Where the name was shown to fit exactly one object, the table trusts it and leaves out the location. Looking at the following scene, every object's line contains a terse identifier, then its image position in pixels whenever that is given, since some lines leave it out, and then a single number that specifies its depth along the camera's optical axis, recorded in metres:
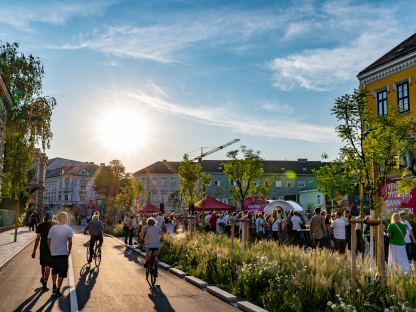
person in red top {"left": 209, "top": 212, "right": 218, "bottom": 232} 28.26
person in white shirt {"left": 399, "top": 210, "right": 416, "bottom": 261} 14.70
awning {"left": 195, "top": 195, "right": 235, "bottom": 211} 30.20
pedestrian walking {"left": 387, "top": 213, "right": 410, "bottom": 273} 12.06
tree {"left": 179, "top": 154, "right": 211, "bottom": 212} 35.77
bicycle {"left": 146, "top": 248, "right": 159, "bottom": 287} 11.98
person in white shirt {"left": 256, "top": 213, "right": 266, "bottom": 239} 24.06
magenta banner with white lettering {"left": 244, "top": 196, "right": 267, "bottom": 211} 39.41
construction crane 115.76
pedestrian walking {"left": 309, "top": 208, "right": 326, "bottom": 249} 17.73
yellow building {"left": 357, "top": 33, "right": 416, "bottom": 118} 28.62
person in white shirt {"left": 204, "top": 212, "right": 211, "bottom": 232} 29.24
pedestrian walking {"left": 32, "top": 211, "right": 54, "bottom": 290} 11.11
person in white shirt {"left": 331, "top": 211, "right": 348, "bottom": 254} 16.59
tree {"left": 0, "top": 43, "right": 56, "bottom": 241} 32.34
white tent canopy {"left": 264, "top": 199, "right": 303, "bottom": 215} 35.56
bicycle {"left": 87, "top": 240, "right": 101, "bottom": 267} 16.07
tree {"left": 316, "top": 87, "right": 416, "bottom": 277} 11.29
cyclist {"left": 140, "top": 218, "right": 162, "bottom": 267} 12.83
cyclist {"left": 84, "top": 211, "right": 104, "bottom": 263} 16.54
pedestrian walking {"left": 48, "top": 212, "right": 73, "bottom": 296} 10.53
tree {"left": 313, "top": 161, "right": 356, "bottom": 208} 12.17
